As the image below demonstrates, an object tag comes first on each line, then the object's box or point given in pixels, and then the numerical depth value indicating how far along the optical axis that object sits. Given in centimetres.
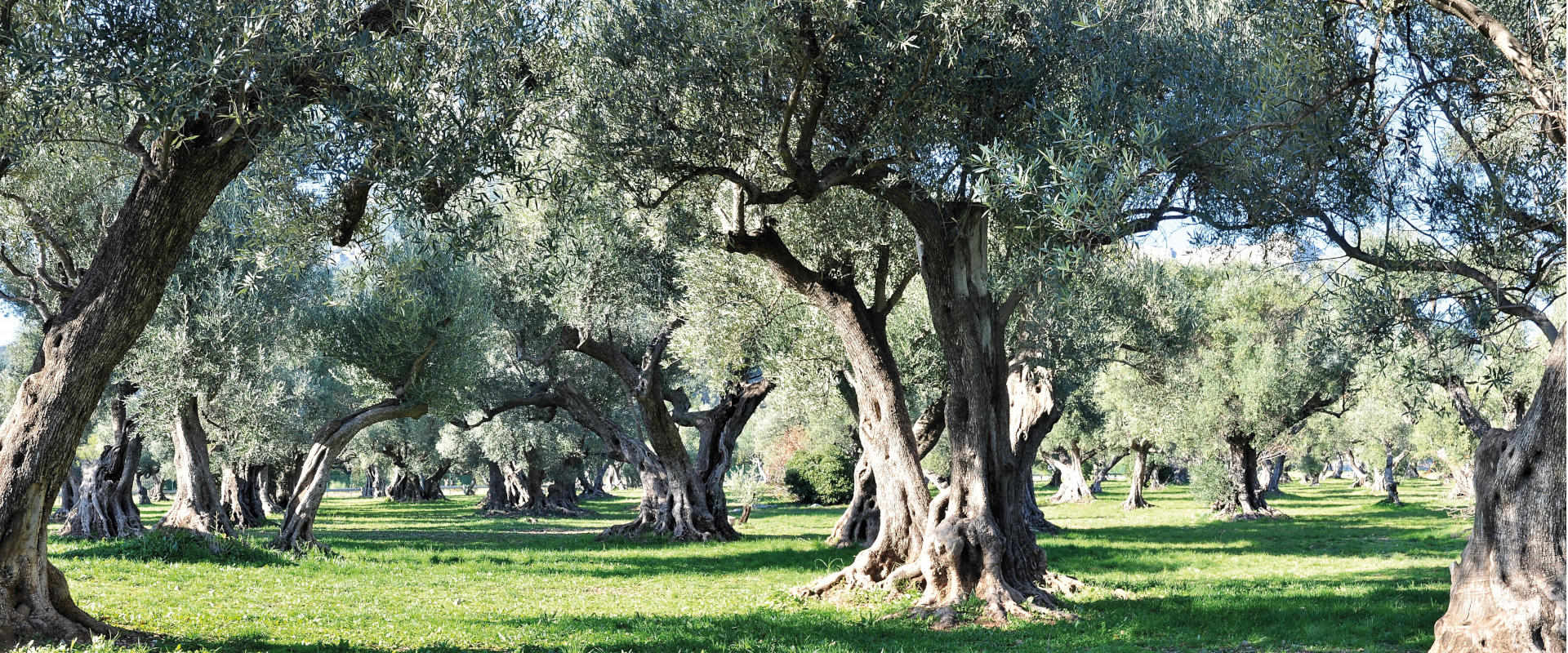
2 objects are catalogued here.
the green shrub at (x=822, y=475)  5372
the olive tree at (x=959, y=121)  1056
